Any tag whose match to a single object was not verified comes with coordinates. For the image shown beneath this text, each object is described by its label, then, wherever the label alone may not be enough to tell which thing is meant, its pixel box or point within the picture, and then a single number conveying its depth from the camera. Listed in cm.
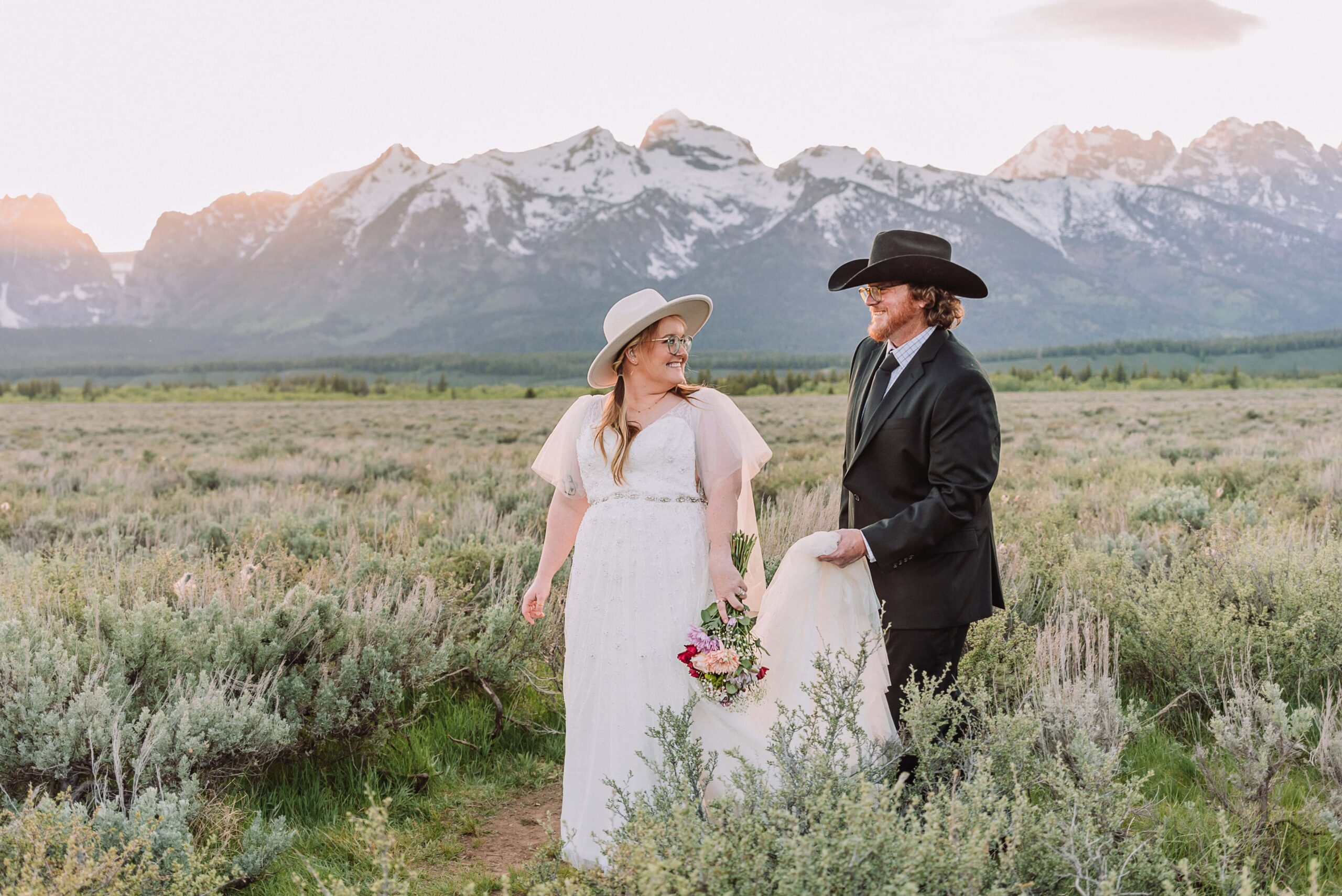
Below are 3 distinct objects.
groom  314
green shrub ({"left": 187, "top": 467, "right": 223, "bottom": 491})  1405
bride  346
